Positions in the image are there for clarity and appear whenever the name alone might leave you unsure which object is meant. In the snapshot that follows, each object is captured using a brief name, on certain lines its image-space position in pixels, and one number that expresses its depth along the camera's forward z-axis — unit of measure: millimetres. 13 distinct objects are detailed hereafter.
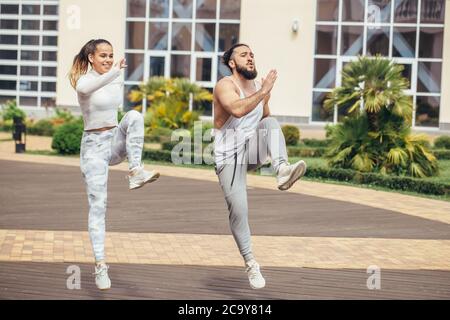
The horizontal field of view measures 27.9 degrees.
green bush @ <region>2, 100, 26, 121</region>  25031
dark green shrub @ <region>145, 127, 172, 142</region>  20594
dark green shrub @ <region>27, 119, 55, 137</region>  23609
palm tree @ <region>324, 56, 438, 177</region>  15039
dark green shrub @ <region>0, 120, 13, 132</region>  24406
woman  5812
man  5855
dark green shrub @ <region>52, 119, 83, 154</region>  17922
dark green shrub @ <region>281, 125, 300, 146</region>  20984
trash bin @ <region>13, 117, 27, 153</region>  18391
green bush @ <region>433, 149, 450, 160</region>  19062
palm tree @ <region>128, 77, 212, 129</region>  21062
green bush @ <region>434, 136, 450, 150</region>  21325
